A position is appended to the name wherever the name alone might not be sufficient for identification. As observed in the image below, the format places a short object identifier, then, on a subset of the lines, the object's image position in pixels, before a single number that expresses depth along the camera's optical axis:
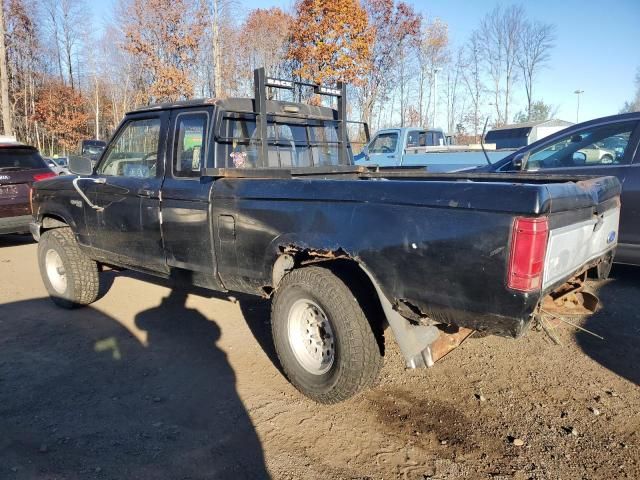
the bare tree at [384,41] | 33.22
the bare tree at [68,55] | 42.59
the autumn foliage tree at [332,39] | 27.81
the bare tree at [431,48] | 36.88
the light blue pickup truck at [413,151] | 10.68
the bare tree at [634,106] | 52.09
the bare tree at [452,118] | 43.25
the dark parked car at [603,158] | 5.04
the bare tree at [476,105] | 39.22
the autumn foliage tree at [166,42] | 27.06
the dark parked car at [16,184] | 8.16
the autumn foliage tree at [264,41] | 34.69
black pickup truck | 2.43
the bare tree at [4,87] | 20.03
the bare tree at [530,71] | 39.16
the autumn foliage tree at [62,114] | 39.78
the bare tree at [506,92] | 38.75
